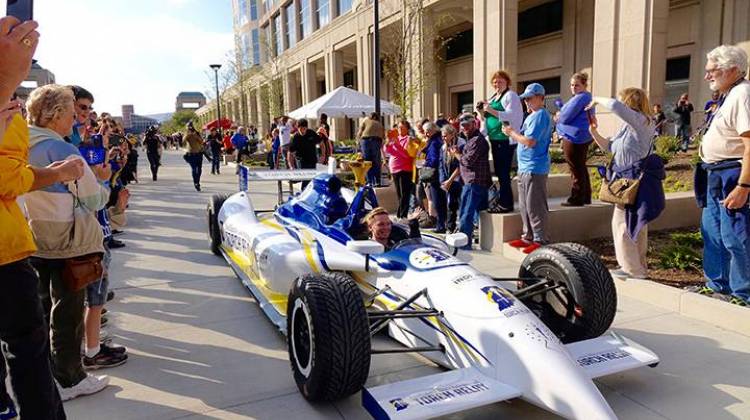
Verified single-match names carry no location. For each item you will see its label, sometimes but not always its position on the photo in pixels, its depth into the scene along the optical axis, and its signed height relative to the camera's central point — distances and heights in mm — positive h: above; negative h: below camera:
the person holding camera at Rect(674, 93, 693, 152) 15039 +625
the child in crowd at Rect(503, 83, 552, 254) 5953 -188
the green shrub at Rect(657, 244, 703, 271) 5480 -1226
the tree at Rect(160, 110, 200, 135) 104344 +5382
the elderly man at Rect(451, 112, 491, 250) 6684 -370
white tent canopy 14812 +1059
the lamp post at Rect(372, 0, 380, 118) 12280 +1852
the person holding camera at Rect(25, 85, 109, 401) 3178 -453
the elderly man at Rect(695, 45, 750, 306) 4023 -207
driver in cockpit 4117 -656
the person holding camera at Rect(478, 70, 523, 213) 6578 +206
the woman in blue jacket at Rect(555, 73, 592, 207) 6547 +131
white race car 2711 -1080
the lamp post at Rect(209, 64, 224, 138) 34356 +5010
